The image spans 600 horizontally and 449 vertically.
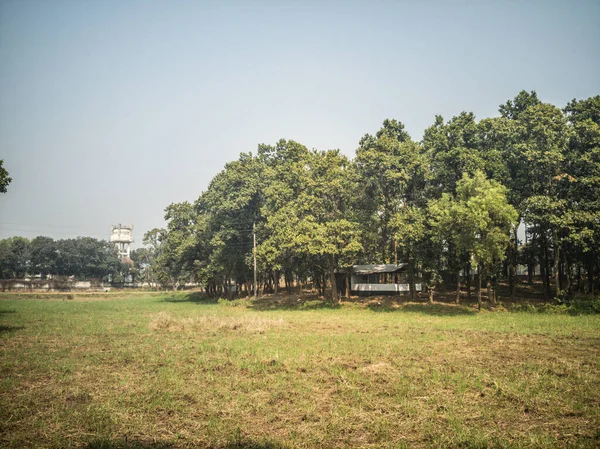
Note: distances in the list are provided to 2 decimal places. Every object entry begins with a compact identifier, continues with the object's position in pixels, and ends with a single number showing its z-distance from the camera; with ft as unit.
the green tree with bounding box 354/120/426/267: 126.00
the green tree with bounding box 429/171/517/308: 100.58
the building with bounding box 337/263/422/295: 148.88
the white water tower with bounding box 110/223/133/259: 612.90
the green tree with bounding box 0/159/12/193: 79.71
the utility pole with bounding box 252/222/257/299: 159.16
